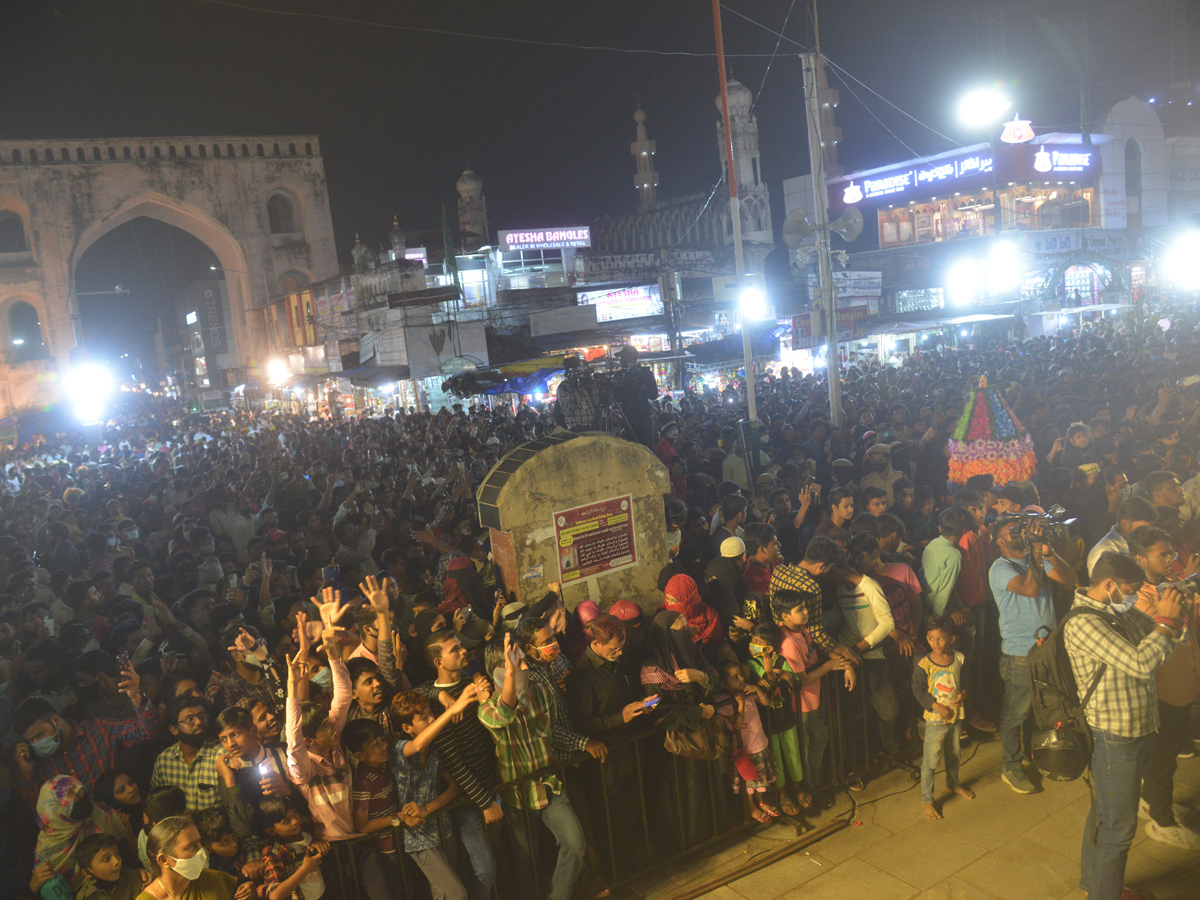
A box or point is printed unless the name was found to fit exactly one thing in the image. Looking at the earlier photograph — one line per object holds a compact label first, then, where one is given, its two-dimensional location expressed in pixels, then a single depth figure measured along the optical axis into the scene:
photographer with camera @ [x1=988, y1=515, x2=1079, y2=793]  4.54
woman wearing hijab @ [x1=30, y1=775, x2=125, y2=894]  3.38
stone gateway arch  37.72
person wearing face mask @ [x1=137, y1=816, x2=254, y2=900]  2.87
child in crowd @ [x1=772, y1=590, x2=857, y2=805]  4.41
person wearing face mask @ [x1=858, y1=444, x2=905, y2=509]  7.74
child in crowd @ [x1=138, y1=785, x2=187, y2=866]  3.19
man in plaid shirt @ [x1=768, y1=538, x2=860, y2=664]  4.48
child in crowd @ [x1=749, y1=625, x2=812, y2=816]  4.30
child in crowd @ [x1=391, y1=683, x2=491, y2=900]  3.57
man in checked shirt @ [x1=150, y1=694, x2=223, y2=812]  3.59
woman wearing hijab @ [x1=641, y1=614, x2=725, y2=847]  3.99
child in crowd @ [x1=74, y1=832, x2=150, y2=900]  3.13
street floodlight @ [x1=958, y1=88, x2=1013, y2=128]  32.50
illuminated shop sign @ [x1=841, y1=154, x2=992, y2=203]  36.97
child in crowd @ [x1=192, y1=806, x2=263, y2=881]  3.19
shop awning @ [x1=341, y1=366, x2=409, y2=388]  24.25
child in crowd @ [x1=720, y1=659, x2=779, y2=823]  4.24
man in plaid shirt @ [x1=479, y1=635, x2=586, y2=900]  3.74
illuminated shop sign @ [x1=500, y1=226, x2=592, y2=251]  32.47
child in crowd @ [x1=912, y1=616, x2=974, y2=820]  4.43
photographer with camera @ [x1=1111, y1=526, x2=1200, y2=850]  4.00
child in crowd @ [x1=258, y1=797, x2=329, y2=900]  3.30
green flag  24.25
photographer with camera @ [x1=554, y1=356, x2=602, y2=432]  12.13
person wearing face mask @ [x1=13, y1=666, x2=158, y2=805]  3.77
